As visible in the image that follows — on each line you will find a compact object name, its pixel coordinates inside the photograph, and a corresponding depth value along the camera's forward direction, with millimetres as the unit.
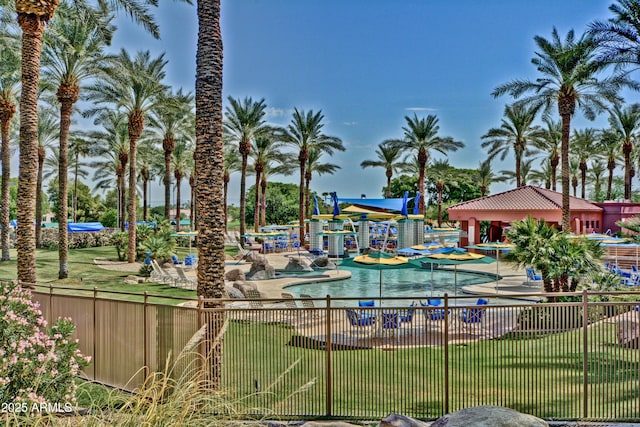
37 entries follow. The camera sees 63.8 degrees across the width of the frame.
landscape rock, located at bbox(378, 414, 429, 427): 6285
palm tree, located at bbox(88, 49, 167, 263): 29545
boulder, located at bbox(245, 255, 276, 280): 27281
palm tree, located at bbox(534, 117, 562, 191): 48094
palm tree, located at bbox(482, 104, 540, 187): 45938
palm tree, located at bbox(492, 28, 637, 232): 27406
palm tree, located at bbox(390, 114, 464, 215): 47906
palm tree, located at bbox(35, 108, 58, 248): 37438
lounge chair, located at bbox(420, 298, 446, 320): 7688
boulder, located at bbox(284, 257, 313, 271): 31000
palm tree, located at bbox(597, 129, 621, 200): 47478
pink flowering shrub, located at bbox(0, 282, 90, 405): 5805
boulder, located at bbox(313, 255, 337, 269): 32844
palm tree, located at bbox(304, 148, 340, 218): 54581
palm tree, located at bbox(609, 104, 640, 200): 45875
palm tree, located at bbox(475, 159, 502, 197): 62406
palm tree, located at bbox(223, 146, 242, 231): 52197
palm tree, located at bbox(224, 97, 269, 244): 42344
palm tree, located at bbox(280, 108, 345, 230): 45406
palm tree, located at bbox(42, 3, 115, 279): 24328
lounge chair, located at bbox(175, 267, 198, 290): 23531
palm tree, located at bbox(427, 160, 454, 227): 60875
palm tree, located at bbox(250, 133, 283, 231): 47094
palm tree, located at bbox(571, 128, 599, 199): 52609
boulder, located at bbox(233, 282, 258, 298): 19631
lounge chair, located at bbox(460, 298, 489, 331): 8305
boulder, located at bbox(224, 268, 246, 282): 24812
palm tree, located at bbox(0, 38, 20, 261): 28156
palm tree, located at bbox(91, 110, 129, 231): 39041
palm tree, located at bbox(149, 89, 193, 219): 38500
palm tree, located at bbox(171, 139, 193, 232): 51344
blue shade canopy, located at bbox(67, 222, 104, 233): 41562
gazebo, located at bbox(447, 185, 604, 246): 40000
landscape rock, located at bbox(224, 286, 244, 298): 18078
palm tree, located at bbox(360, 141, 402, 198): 56750
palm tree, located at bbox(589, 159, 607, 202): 72944
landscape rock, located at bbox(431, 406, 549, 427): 5824
